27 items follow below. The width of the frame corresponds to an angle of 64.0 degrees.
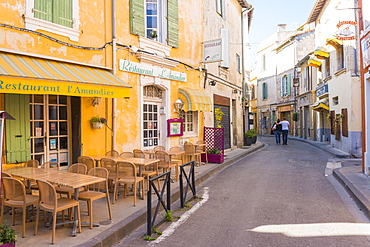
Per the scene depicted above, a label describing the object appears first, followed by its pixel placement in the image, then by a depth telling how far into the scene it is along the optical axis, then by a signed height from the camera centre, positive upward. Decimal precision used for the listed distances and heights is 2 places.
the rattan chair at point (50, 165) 5.86 -0.75
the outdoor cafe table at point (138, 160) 6.29 -0.76
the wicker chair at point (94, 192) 4.55 -1.07
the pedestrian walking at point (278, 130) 19.73 -0.32
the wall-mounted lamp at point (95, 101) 7.56 +0.68
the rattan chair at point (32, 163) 5.91 -0.70
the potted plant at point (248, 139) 18.52 -0.84
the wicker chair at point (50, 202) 4.02 -1.05
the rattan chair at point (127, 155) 7.66 -0.72
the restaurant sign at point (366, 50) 8.11 +2.08
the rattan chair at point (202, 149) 10.76 -0.87
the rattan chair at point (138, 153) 7.91 -0.70
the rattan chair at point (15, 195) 4.21 -0.97
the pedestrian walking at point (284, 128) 18.98 -0.19
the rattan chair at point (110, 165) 6.06 -0.79
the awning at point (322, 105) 17.36 +1.20
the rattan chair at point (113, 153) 7.63 -0.66
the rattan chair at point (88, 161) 6.41 -0.72
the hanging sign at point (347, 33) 12.27 +3.88
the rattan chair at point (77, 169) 5.17 -0.75
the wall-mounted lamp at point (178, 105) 10.59 +0.78
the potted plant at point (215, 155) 11.28 -1.12
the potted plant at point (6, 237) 3.21 -1.18
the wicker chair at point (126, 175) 5.89 -0.97
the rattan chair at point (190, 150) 10.21 -0.83
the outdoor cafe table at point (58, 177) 4.30 -0.78
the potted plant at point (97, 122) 7.50 +0.14
